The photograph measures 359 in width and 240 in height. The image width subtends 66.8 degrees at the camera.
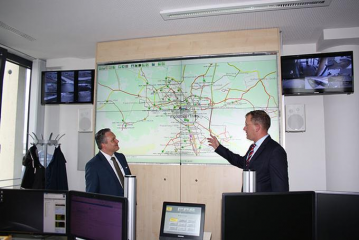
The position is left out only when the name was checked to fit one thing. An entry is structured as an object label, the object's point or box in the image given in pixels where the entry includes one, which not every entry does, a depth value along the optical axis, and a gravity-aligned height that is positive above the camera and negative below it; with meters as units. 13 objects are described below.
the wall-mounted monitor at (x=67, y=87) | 4.28 +0.85
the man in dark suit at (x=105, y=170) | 2.82 -0.32
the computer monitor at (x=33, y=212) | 1.86 -0.50
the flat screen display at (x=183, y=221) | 1.69 -0.51
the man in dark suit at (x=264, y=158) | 2.29 -0.15
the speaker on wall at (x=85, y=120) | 4.34 +0.32
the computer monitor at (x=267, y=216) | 1.46 -0.41
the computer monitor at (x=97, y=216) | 1.56 -0.46
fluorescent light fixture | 2.91 +1.48
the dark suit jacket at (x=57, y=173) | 4.29 -0.53
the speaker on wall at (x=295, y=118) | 3.81 +0.34
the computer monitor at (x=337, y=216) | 1.54 -0.42
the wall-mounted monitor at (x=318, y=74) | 3.43 +0.89
